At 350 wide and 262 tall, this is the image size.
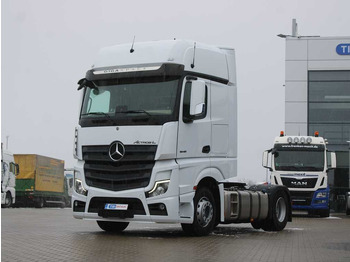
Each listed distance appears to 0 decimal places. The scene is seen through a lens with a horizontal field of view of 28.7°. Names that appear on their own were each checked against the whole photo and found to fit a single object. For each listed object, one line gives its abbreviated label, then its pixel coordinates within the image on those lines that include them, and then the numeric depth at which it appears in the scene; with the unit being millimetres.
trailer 44125
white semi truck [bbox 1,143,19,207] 37031
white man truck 26188
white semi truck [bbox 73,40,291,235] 12680
